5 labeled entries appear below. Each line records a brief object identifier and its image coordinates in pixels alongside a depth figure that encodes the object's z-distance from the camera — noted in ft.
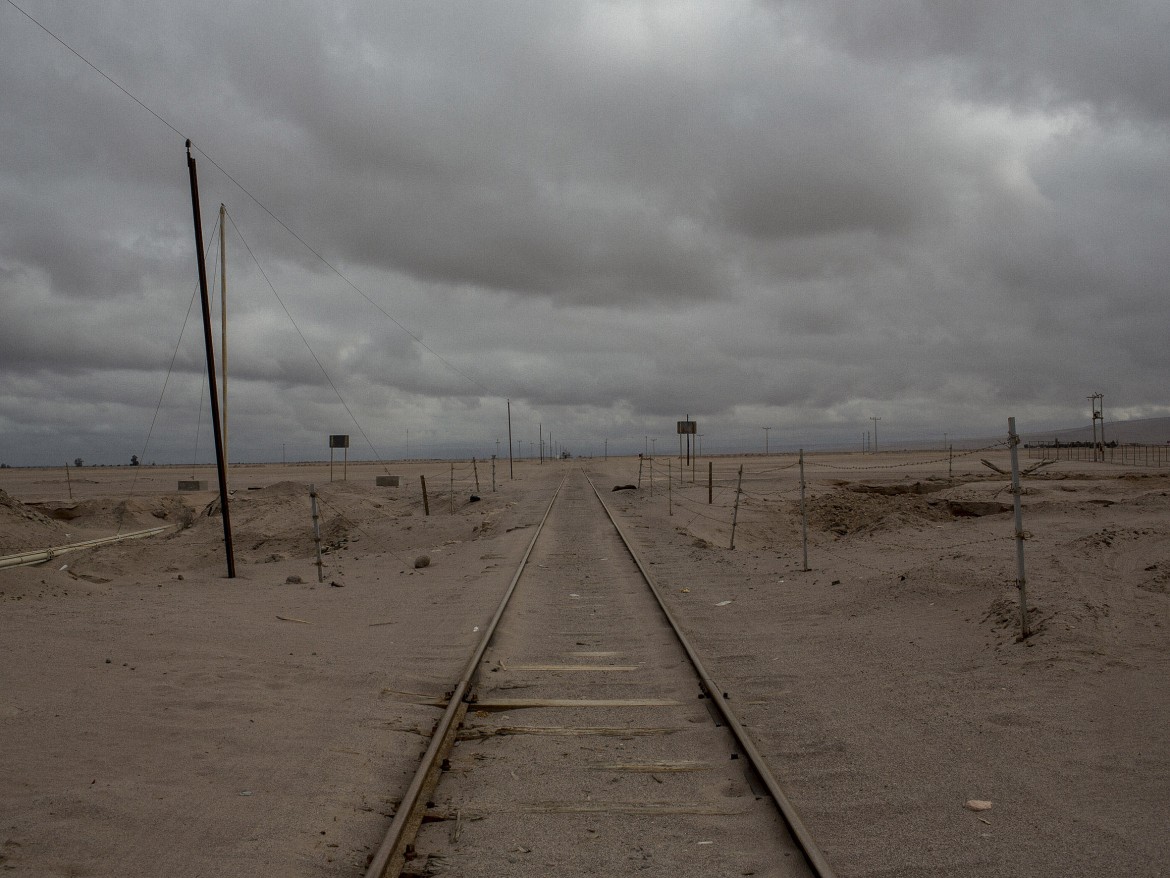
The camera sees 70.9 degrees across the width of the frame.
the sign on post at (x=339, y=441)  154.67
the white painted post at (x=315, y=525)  55.95
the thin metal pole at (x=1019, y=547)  30.91
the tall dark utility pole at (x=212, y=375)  58.18
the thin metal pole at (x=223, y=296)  76.54
